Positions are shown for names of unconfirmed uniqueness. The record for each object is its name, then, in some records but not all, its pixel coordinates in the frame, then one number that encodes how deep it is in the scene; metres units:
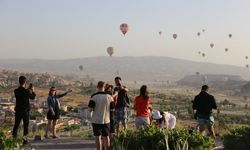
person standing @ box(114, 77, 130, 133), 15.22
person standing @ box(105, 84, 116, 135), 13.71
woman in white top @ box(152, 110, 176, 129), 14.07
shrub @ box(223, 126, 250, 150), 12.20
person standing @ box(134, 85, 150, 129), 13.79
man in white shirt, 11.60
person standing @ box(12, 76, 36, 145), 13.94
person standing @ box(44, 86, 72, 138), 16.75
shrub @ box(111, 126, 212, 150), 9.87
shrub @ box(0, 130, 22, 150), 8.37
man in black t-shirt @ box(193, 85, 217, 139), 14.89
